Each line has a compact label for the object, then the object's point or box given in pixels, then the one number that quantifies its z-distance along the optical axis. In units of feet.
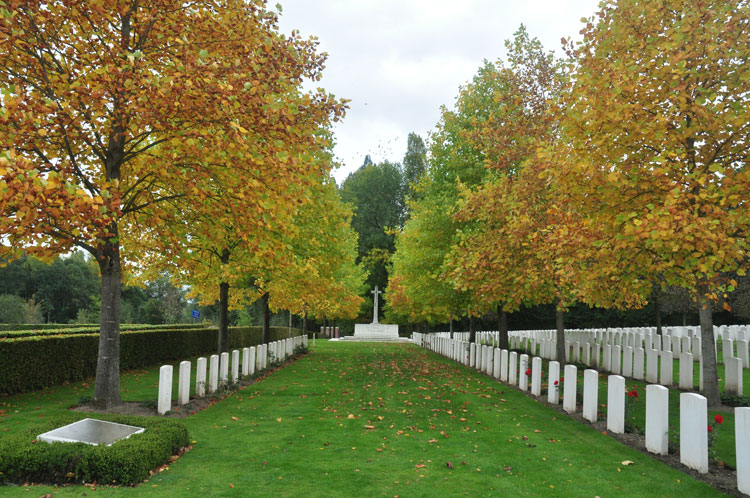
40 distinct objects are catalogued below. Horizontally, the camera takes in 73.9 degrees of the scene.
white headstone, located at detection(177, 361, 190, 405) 31.11
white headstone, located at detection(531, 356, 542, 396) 39.22
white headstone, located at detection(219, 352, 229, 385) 39.04
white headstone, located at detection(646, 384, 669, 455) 22.07
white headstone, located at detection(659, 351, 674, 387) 40.47
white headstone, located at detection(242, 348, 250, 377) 46.29
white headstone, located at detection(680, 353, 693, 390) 38.60
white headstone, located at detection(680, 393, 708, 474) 19.70
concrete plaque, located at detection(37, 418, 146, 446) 20.39
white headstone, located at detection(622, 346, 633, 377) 47.62
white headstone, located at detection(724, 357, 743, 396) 35.86
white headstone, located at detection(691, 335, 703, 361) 56.31
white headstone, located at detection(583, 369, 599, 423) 28.76
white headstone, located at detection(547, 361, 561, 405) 35.09
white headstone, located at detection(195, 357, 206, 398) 35.22
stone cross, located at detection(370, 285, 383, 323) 156.04
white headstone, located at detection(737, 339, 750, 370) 53.06
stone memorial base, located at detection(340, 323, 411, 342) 147.13
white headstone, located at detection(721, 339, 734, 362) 39.69
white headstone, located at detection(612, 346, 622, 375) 49.24
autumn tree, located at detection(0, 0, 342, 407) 22.85
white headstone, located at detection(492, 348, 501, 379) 50.14
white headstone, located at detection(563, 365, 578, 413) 32.07
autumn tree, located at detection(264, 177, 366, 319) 49.17
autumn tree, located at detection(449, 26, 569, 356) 45.21
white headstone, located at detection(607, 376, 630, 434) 25.96
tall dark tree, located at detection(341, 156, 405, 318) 193.26
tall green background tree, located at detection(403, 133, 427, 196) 198.80
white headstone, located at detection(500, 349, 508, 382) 47.55
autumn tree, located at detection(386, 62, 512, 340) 63.78
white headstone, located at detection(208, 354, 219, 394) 36.27
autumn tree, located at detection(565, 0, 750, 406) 24.70
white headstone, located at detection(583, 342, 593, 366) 56.67
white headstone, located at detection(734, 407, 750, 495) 17.29
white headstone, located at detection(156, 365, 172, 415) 29.01
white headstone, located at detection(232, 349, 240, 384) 41.37
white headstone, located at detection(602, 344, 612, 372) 51.36
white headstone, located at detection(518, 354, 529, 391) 41.83
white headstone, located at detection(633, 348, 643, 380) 45.27
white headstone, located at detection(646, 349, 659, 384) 41.73
